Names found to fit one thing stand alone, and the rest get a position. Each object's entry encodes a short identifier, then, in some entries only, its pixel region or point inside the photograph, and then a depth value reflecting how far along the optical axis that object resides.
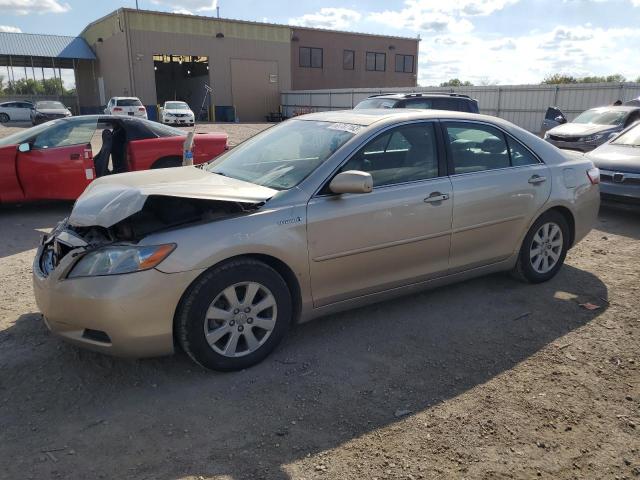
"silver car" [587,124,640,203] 7.41
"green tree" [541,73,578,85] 42.03
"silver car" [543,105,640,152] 12.51
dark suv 9.95
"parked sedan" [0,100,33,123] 31.81
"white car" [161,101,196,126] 29.48
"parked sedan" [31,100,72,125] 28.86
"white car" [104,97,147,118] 27.23
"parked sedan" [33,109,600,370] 3.04
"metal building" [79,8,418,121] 35.12
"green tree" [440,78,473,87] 54.72
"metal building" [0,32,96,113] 39.06
